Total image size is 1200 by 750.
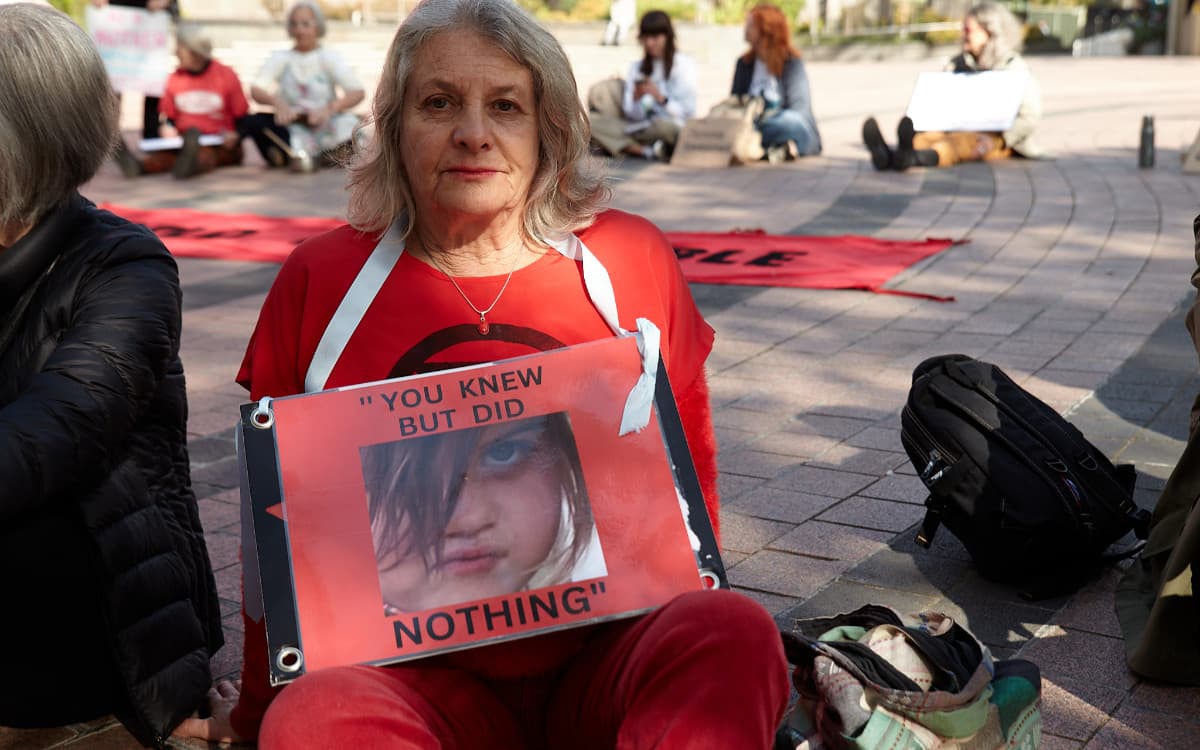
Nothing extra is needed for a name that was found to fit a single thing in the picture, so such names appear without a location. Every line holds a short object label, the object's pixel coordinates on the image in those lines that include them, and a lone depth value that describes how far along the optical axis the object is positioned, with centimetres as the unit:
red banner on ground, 709
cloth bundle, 221
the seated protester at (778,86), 1165
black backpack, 313
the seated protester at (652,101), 1210
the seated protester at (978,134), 1080
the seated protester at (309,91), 1226
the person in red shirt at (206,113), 1250
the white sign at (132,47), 1261
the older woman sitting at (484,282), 214
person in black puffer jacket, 246
